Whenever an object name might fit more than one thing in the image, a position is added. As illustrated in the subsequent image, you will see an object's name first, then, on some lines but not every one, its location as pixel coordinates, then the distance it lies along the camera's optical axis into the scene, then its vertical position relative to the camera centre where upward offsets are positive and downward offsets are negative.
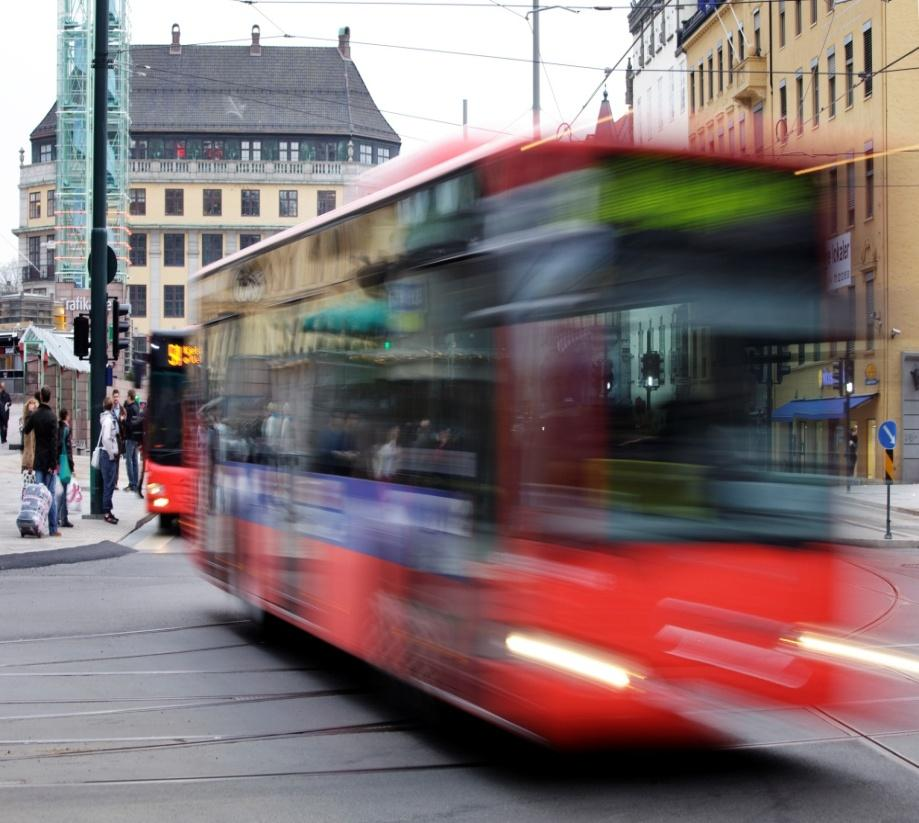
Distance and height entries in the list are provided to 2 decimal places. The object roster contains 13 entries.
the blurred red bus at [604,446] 5.75 -0.15
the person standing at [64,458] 19.06 -0.63
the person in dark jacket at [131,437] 25.14 -0.47
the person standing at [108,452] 20.20 -0.57
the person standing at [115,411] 20.56 -0.02
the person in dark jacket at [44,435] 17.83 -0.30
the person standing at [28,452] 17.92 -0.52
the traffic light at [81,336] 20.81 +1.05
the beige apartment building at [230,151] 99.81 +17.61
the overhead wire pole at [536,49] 26.83 +7.15
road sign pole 20.93 -0.81
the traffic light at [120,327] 21.70 +1.22
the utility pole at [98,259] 20.56 +2.11
